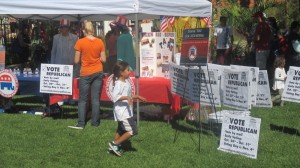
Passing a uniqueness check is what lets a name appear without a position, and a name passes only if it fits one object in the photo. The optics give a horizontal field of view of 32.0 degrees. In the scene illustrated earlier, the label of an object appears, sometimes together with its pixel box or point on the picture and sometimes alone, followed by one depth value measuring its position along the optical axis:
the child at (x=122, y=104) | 7.38
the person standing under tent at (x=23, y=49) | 17.27
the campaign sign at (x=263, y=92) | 8.69
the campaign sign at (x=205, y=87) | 8.27
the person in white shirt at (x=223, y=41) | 16.39
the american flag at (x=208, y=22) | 16.90
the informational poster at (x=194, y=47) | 7.71
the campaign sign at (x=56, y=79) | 10.01
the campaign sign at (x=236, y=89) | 7.66
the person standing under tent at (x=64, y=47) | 10.64
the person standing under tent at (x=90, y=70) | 9.23
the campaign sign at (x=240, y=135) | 6.87
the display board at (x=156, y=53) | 9.85
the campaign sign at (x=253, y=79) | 7.85
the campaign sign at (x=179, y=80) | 8.74
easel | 7.74
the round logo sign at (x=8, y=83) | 10.70
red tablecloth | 9.69
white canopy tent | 9.08
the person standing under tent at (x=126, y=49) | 9.85
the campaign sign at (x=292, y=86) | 8.81
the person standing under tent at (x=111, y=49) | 11.39
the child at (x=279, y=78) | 11.67
